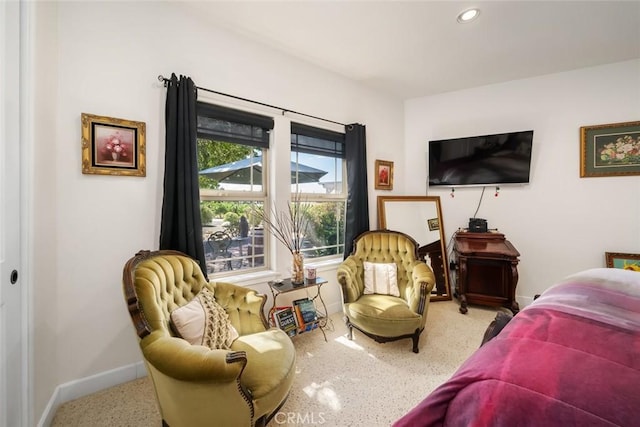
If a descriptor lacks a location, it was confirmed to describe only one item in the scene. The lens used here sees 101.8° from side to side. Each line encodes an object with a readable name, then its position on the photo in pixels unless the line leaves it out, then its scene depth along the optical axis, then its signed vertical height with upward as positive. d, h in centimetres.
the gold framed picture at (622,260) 267 -50
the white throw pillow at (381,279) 260 -66
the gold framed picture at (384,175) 353 +53
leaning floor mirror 346 -15
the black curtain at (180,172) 189 +31
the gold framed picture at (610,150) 273 +69
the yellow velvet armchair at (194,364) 111 -73
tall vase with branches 262 -10
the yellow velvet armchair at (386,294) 215 -73
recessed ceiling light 204 +159
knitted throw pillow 146 -64
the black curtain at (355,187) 308 +32
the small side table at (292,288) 224 -64
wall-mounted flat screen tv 314 +69
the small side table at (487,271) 288 -68
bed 64 -46
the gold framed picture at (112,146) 171 +47
